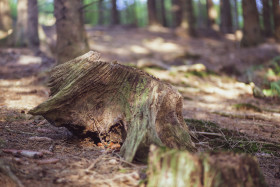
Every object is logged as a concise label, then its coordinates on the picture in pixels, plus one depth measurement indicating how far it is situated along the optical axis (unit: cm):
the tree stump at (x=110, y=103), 309
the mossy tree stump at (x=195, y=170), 205
